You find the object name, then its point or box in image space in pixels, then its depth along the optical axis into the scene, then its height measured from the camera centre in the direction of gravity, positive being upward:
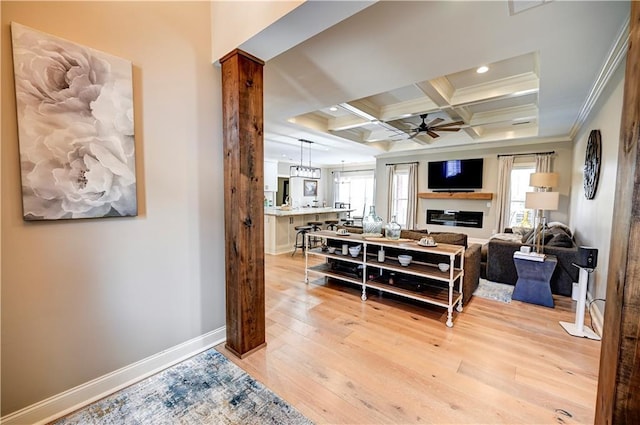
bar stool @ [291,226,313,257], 5.95 -0.99
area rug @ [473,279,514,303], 3.50 -1.30
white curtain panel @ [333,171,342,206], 11.79 +0.55
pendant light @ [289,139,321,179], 6.95 +0.69
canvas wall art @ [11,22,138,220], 1.41 +0.39
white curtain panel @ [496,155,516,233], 6.30 +0.16
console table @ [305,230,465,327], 2.92 -0.87
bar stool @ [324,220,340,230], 6.52 -0.67
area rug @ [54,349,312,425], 1.57 -1.35
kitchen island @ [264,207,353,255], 6.14 -0.78
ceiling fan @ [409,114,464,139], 4.50 +1.26
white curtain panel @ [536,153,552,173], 5.77 +0.84
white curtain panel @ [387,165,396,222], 8.22 +0.35
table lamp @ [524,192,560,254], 3.28 -0.01
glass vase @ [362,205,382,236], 3.60 -0.38
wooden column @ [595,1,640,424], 0.82 -0.23
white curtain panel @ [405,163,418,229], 7.73 +0.07
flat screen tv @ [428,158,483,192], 6.74 +0.65
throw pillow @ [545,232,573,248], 3.61 -0.56
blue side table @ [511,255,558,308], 3.26 -1.03
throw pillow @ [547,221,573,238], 4.10 -0.45
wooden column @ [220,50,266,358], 2.07 +0.00
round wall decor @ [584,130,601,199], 3.12 +0.46
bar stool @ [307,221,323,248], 6.26 -0.69
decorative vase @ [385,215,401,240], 3.42 -0.43
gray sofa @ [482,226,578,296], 3.50 -0.86
